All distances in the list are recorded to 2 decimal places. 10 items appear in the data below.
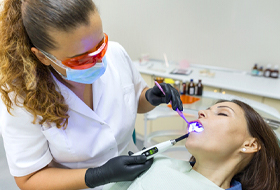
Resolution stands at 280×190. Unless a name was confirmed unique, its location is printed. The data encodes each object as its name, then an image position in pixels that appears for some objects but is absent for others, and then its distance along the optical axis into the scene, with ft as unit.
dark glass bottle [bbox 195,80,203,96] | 6.45
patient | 3.28
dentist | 2.45
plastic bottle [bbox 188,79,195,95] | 6.56
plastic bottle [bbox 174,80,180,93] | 6.56
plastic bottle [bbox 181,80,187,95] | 6.69
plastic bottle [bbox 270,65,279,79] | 7.39
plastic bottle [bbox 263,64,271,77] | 7.45
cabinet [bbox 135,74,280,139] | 6.42
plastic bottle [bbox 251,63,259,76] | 7.73
